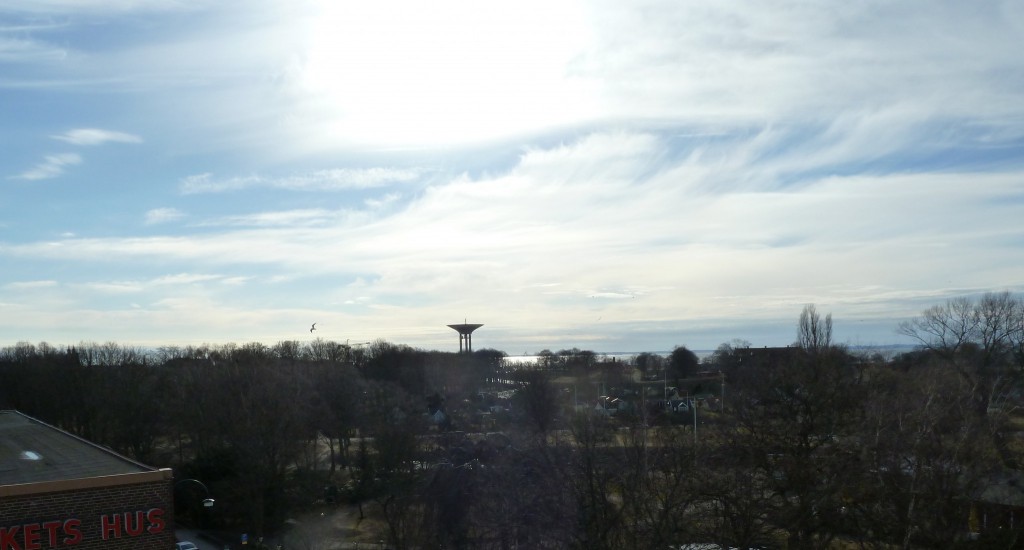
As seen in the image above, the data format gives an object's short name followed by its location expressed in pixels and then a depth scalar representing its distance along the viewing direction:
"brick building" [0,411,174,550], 18.38
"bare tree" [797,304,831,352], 46.84
